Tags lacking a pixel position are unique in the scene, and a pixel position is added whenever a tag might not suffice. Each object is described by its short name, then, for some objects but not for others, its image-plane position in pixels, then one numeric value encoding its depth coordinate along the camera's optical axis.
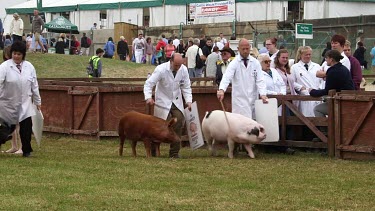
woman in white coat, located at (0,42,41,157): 13.90
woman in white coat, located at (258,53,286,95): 15.52
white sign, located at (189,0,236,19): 50.22
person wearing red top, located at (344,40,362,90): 15.55
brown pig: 14.13
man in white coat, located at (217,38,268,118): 14.55
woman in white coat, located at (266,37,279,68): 19.03
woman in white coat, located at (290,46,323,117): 15.95
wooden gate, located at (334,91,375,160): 13.71
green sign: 28.70
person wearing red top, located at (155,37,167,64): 40.19
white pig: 14.18
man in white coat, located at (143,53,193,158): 14.40
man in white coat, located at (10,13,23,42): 32.12
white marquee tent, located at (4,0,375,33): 49.94
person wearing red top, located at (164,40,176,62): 33.17
